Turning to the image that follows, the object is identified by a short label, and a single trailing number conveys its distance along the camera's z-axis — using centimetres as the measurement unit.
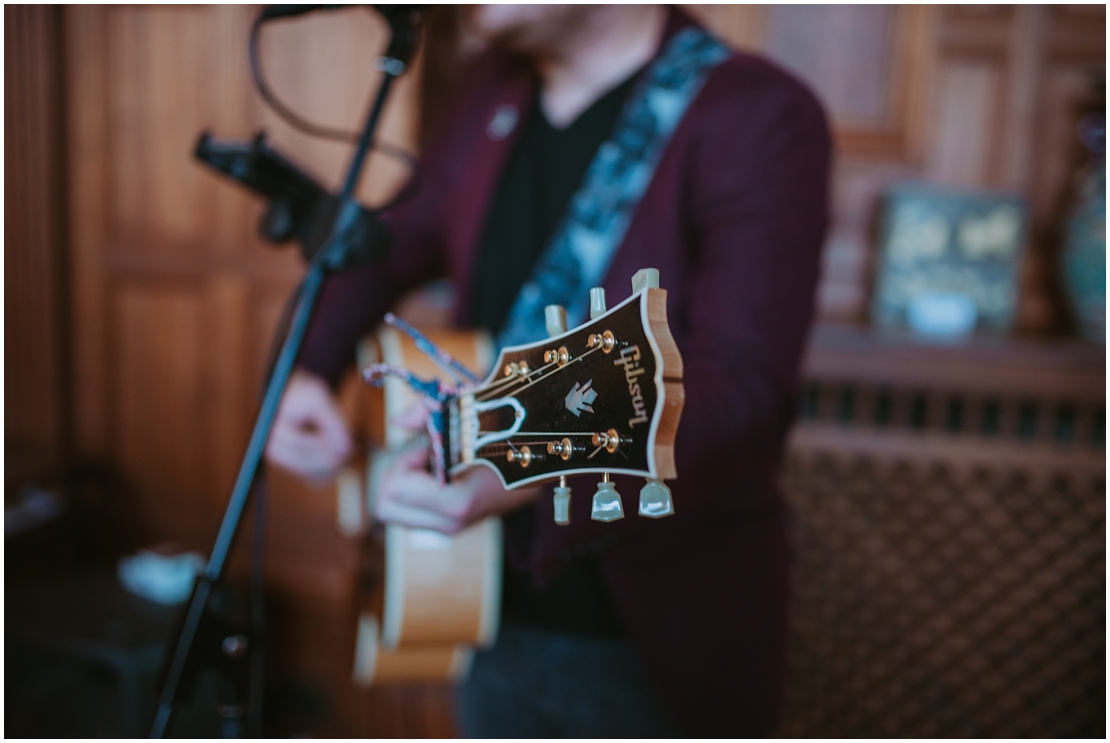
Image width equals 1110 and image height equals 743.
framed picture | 173
